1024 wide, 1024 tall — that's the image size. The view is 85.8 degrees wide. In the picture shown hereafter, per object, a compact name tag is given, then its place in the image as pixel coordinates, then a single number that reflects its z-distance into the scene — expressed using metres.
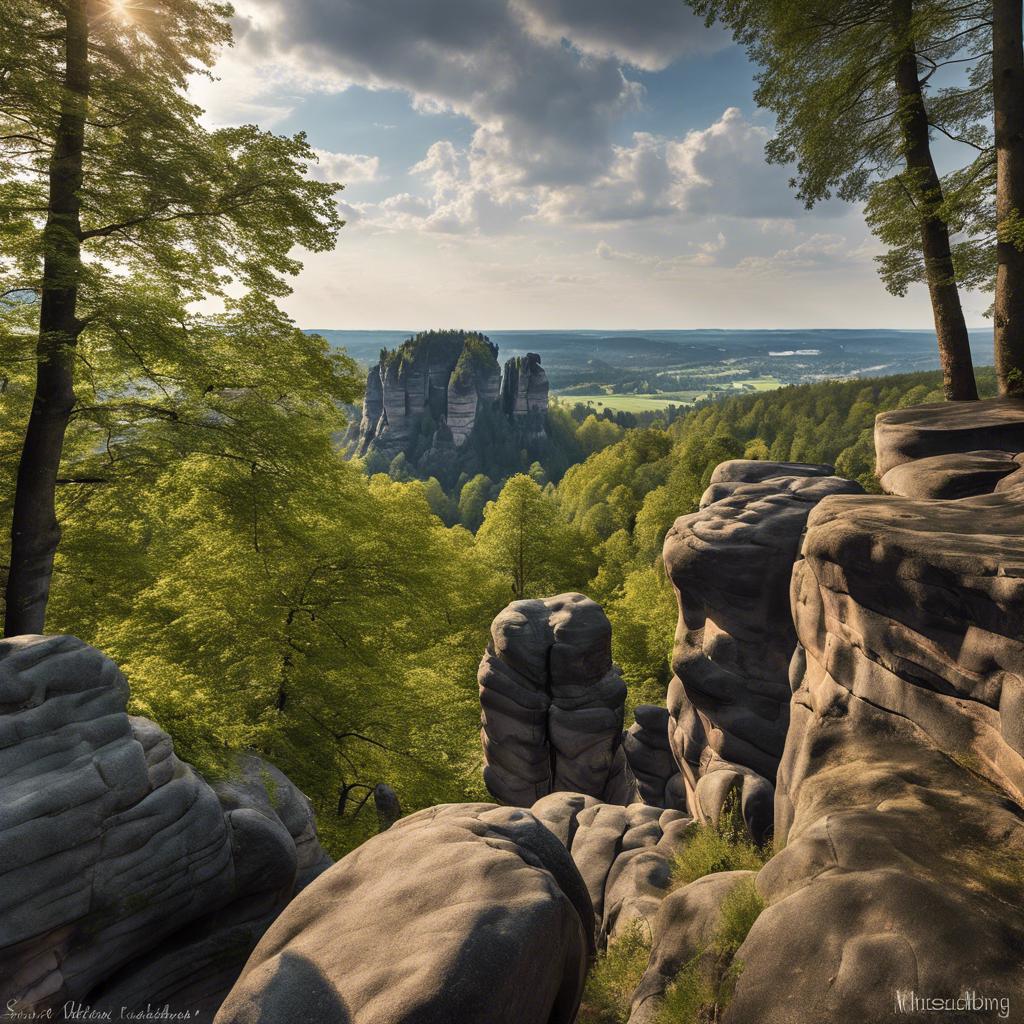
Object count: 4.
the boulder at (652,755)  17.16
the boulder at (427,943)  3.93
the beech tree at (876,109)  10.51
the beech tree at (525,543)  29.98
